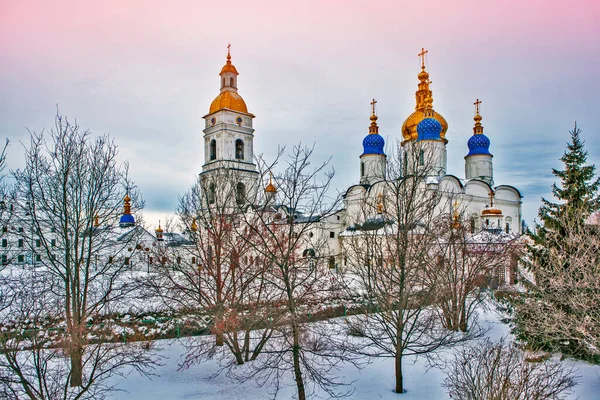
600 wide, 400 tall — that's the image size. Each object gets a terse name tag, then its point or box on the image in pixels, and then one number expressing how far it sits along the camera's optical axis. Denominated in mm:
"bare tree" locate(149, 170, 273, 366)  11248
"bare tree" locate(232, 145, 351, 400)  9555
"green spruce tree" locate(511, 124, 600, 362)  9117
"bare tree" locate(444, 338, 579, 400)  6738
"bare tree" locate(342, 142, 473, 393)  10773
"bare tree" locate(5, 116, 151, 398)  10367
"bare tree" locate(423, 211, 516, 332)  14320
